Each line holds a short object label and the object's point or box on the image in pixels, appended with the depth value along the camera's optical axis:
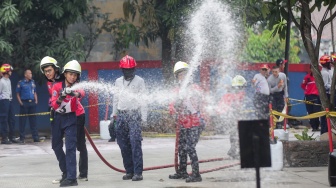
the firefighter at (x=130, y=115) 12.00
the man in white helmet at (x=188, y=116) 11.70
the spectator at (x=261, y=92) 20.59
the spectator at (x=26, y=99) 19.86
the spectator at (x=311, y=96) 20.91
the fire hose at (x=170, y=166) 12.21
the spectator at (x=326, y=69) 19.09
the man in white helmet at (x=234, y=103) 13.84
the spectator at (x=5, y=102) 19.58
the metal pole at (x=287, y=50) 19.08
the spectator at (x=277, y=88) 21.27
